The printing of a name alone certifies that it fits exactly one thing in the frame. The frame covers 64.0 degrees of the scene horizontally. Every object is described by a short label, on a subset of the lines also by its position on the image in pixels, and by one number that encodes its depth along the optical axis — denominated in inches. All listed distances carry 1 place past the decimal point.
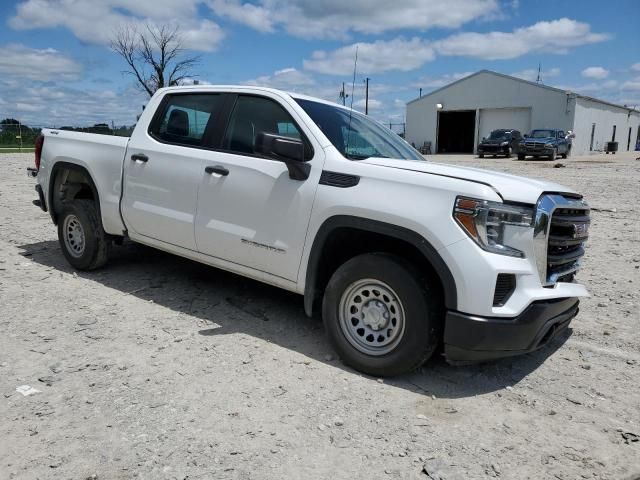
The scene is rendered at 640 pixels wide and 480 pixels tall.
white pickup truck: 120.7
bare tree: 1473.9
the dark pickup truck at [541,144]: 1165.7
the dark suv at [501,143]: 1284.4
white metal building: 1477.6
